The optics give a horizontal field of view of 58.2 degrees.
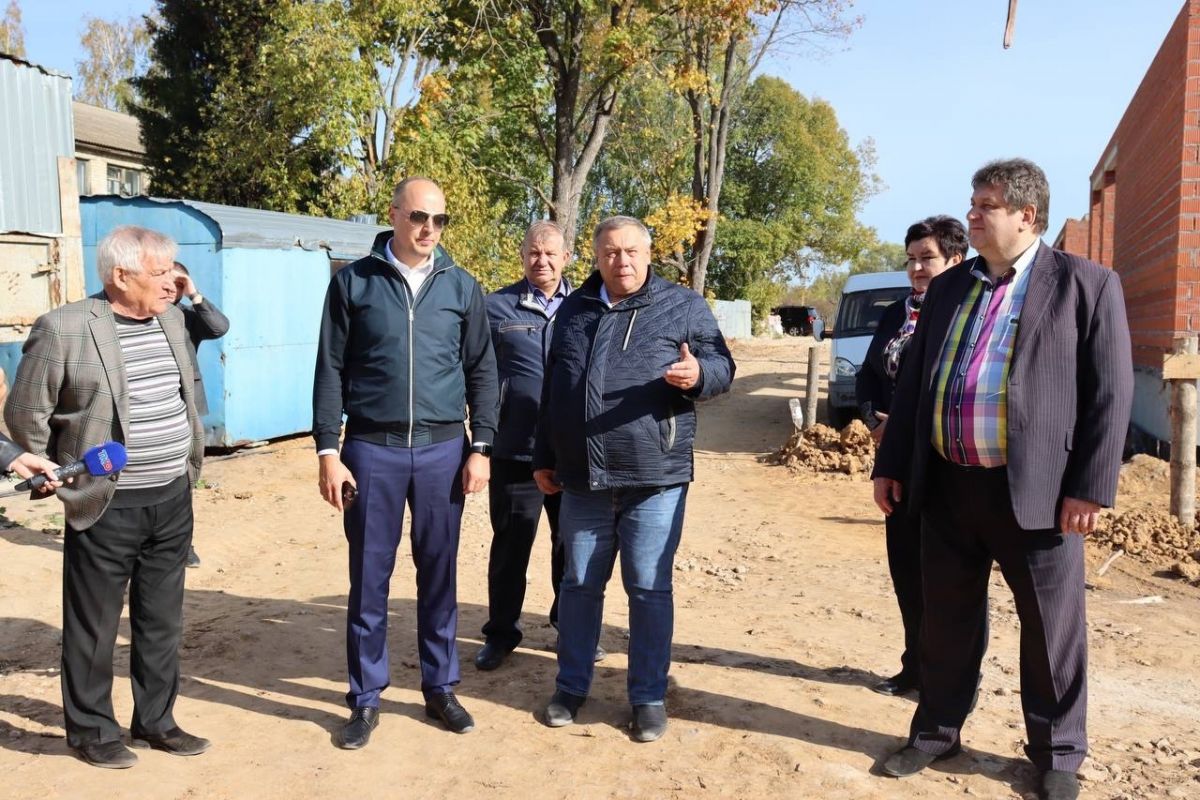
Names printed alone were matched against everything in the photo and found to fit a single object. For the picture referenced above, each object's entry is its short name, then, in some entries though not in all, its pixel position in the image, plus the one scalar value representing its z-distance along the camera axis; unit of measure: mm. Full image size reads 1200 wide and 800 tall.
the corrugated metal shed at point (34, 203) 10617
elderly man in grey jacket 3693
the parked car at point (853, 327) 13430
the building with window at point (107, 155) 29516
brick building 9555
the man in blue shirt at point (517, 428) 4996
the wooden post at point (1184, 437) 8016
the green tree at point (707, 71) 20828
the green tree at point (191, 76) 21969
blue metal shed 11852
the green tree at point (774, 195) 49875
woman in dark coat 4461
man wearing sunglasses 4031
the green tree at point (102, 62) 43500
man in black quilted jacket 4020
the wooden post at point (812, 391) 13438
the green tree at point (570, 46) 18859
